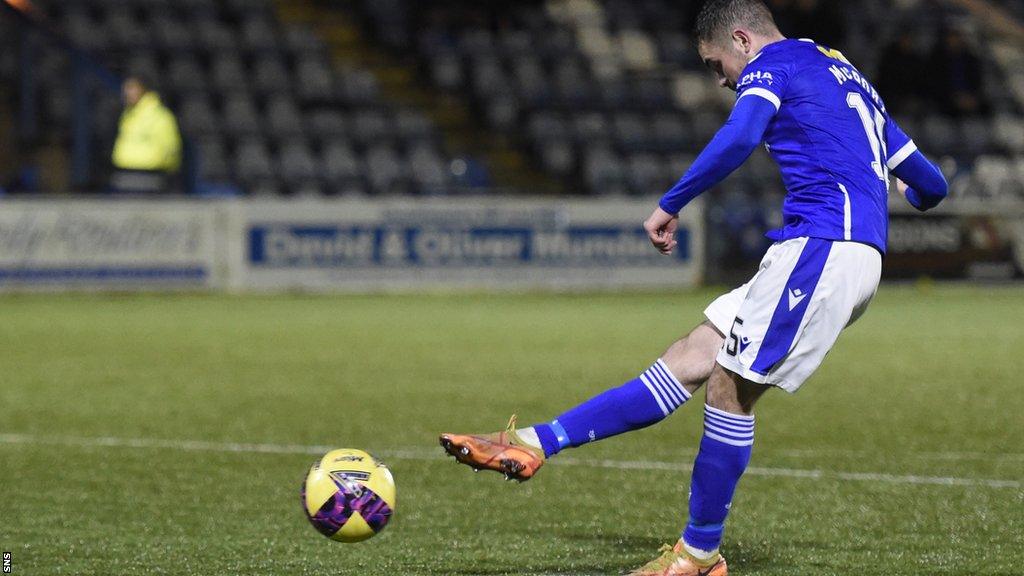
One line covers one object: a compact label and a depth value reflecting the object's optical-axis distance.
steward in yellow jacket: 36.50
